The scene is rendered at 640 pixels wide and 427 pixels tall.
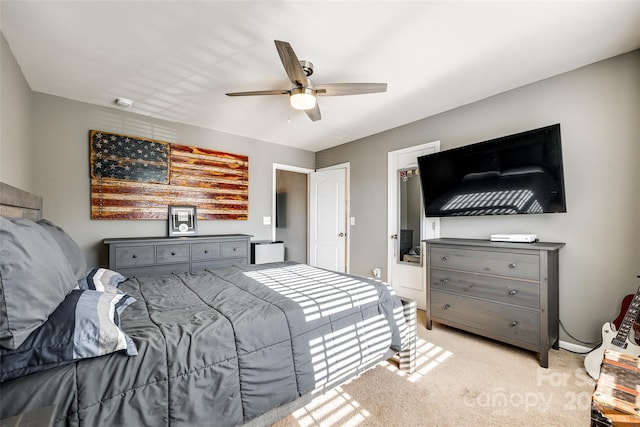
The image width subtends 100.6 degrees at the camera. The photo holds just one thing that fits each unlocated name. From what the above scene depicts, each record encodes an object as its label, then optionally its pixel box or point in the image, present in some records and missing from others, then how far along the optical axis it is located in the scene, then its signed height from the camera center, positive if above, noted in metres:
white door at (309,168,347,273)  4.58 -0.11
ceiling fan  2.08 +1.02
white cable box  2.46 -0.24
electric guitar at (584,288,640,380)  1.81 -0.89
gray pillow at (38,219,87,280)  1.61 -0.23
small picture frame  3.50 -0.10
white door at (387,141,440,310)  3.49 -0.19
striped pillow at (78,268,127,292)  1.56 -0.42
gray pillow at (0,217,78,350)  0.83 -0.24
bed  0.90 -0.58
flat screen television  2.28 +0.35
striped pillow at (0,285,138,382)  0.87 -0.45
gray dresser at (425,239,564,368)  2.18 -0.71
